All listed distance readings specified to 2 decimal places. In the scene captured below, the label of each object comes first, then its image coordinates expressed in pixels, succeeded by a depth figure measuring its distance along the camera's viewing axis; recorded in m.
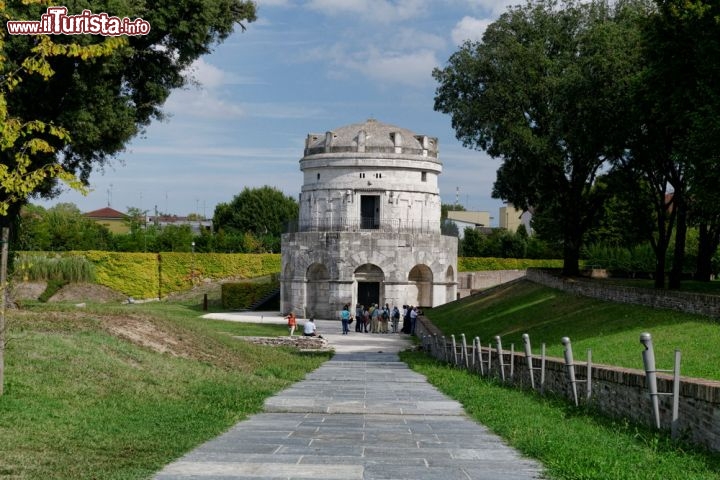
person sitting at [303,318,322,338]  44.09
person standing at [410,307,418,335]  54.65
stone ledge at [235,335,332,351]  39.16
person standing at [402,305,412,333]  54.75
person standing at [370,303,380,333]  55.22
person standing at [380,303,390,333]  55.62
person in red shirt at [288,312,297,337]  46.08
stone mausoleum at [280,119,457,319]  61.97
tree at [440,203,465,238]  67.56
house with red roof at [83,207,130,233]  157.15
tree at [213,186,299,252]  118.44
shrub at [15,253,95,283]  65.12
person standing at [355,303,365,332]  55.41
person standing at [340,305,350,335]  50.94
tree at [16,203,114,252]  85.06
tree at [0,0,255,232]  26.52
